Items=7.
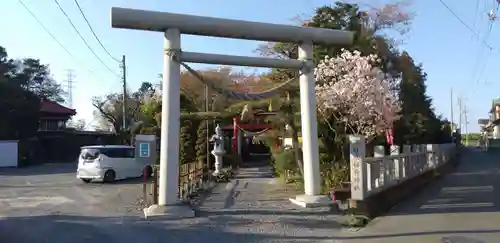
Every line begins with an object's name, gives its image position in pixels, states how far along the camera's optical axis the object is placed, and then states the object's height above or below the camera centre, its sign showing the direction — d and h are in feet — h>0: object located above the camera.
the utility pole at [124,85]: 118.83 +13.74
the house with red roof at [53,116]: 143.02 +8.16
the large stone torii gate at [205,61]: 35.73 +6.11
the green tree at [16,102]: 121.90 +10.50
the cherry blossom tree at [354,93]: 58.44 +5.45
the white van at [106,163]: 70.49 -2.63
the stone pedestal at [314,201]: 39.88 -4.64
